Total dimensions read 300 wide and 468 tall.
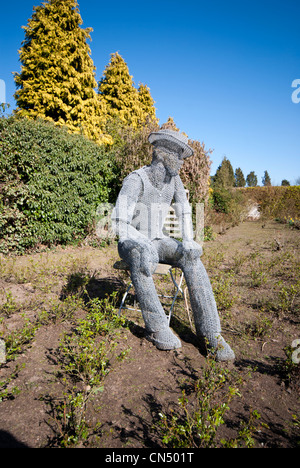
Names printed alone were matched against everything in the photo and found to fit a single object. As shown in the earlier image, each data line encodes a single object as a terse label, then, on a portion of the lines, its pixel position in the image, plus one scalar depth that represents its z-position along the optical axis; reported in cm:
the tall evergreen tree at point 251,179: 5313
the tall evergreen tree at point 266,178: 5660
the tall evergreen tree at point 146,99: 1786
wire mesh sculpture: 239
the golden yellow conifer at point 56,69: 895
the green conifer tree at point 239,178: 4524
